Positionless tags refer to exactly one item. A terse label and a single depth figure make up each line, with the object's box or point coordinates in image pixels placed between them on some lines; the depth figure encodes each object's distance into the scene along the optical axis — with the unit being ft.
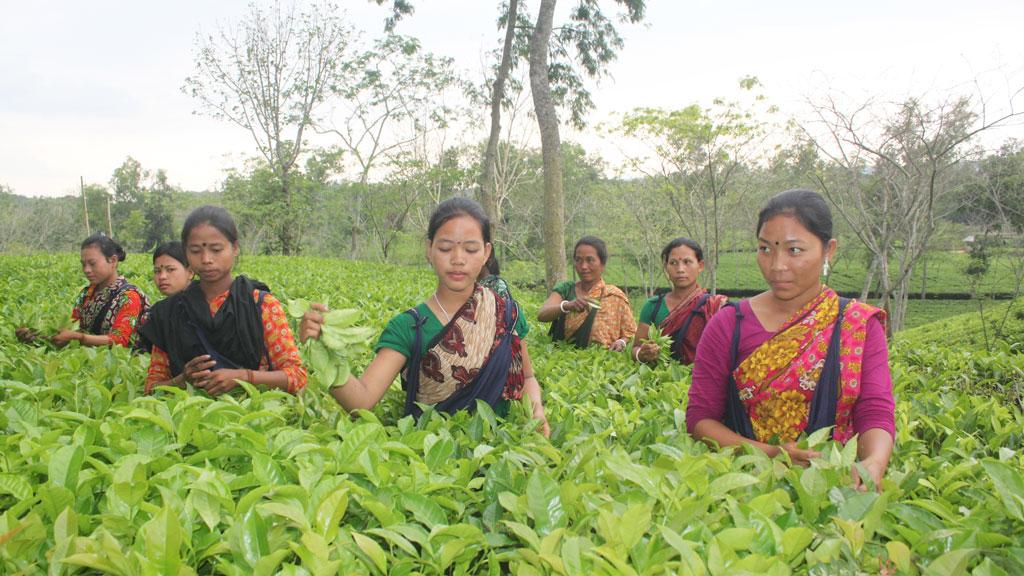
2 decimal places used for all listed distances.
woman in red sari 13.71
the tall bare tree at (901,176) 34.24
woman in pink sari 6.81
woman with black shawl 8.83
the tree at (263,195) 74.23
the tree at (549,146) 29.07
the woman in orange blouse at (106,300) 13.57
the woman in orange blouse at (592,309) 15.79
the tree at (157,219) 132.46
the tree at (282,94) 75.61
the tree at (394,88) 77.77
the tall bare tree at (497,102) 44.21
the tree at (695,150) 55.11
